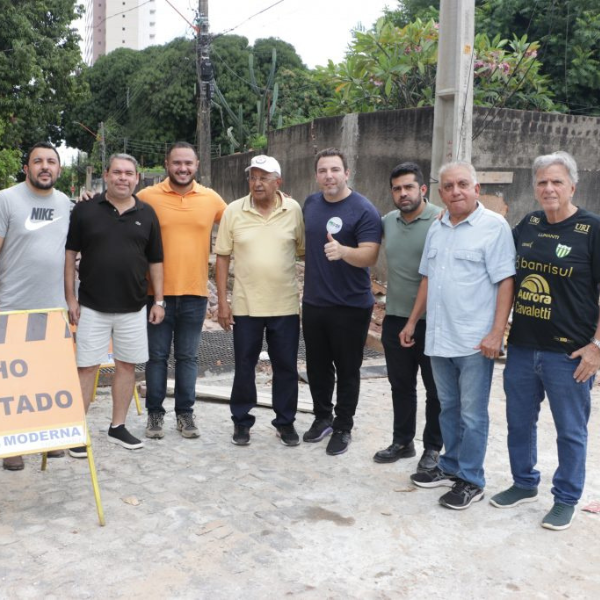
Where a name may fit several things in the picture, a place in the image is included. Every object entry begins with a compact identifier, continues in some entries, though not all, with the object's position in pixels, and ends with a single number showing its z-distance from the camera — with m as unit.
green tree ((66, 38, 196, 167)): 35.16
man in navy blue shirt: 4.67
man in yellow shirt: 4.92
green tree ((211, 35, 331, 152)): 33.03
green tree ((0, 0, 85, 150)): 20.36
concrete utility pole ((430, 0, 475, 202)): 6.82
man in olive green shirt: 4.48
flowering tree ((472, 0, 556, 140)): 9.95
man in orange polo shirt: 5.01
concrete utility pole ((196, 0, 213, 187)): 18.73
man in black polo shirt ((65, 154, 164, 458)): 4.66
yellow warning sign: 3.81
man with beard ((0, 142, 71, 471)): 4.52
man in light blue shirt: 3.92
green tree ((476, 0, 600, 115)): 13.98
